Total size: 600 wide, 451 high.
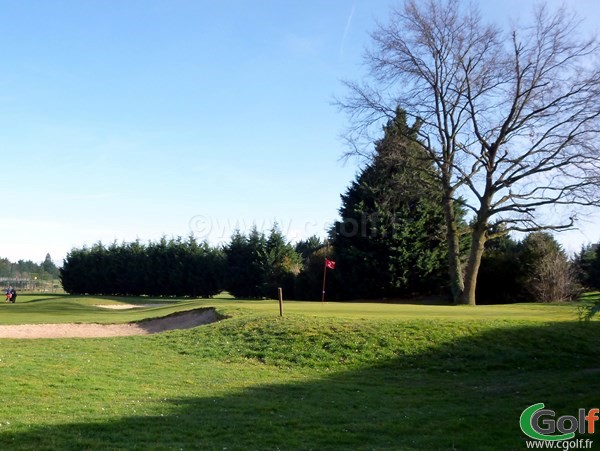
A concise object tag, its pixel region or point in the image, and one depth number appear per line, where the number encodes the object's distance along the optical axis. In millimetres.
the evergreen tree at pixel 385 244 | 43719
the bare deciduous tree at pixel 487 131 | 33188
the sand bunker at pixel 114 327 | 23281
